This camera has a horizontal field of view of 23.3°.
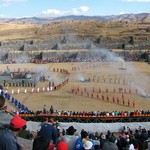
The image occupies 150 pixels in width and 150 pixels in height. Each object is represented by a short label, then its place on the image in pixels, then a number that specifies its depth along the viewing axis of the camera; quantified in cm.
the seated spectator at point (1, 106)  766
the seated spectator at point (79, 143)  968
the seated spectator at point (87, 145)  945
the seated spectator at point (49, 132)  1003
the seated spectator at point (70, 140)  992
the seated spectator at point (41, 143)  778
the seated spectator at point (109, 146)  988
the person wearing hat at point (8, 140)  644
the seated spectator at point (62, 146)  859
